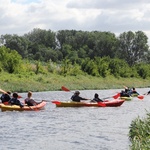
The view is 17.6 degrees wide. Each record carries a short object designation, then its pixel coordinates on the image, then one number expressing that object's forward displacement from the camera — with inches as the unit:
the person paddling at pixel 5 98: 1158.3
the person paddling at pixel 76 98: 1249.4
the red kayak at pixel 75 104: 1236.8
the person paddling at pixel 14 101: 1106.7
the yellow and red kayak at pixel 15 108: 1088.8
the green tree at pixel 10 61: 2317.5
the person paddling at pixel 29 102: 1137.1
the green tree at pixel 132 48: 4114.2
